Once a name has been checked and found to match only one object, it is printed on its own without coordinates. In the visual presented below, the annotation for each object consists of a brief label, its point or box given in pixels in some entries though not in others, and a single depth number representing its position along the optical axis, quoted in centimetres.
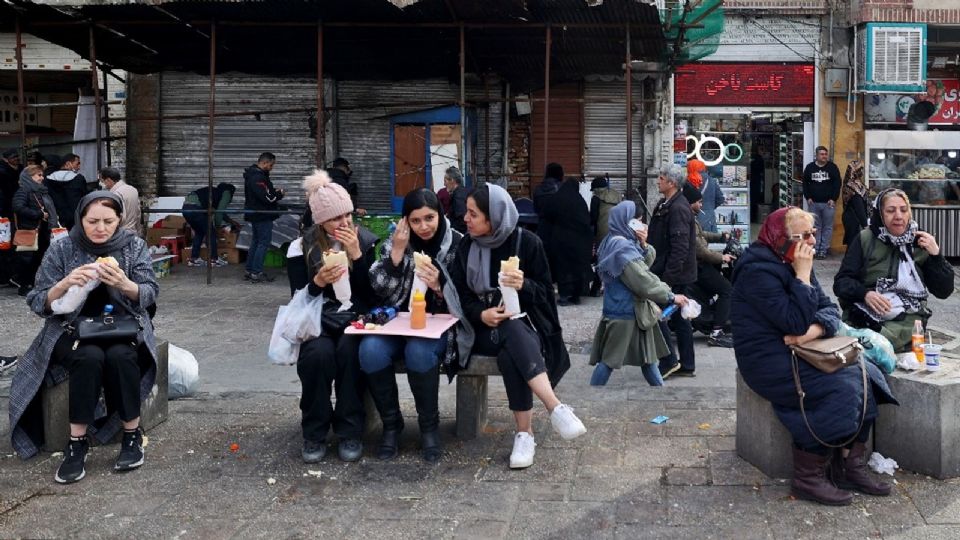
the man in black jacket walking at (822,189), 1609
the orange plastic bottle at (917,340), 576
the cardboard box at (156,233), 1591
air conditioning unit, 1605
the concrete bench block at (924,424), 538
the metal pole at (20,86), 1278
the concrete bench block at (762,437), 546
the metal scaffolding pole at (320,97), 1236
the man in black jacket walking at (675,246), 833
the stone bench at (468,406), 627
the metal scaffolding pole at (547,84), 1214
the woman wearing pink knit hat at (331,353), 590
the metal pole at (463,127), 1219
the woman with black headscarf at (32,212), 1262
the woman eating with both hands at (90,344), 570
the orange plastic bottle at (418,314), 590
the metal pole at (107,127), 1465
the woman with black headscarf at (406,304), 589
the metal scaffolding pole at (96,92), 1254
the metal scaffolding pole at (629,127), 1241
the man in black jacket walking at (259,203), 1386
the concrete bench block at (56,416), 609
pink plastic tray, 583
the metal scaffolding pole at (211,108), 1240
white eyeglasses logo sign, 1697
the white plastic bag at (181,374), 734
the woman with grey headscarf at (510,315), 579
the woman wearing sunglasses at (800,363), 514
